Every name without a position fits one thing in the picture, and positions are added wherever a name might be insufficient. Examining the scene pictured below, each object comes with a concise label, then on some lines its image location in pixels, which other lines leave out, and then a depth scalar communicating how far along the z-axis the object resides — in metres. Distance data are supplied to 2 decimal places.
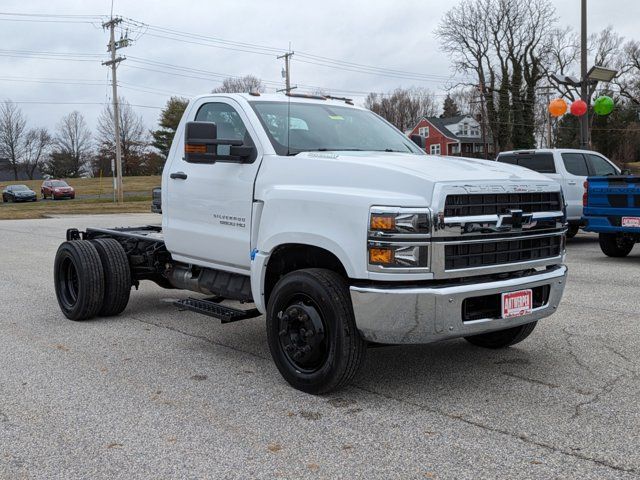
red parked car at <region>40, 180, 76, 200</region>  50.78
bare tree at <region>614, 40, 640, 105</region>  61.33
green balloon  23.11
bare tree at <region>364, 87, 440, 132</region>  89.67
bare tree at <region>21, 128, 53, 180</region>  103.44
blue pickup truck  10.69
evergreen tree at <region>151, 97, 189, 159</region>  63.53
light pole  19.84
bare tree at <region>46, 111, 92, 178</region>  100.25
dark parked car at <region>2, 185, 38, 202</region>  49.09
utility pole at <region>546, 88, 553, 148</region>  50.94
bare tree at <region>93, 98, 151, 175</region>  89.19
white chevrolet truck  4.05
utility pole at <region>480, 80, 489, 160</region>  47.58
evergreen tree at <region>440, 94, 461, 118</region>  101.81
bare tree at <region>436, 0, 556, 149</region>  57.41
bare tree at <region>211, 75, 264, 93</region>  64.38
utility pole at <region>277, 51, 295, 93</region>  49.98
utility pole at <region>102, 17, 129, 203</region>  41.03
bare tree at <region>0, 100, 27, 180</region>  99.25
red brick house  88.06
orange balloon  22.94
